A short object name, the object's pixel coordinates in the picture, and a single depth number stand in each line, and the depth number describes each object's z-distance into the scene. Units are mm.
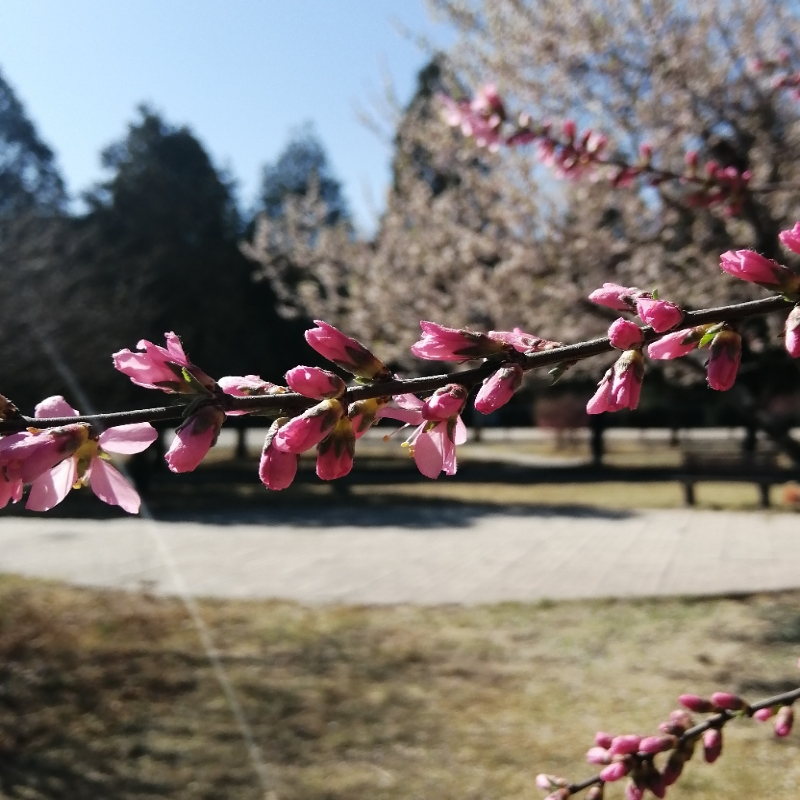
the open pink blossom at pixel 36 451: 192
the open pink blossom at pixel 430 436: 221
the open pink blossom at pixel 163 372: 198
